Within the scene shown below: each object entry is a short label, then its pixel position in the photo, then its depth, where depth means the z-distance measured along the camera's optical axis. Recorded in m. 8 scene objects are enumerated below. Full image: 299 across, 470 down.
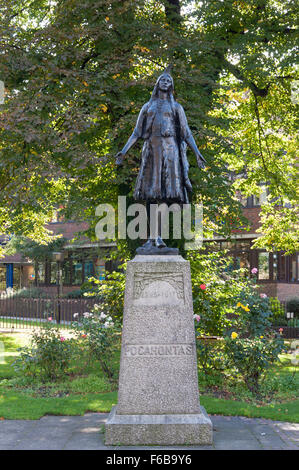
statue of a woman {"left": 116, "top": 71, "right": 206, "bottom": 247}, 7.23
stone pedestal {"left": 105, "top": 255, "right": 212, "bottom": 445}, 6.22
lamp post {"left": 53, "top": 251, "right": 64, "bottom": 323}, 29.63
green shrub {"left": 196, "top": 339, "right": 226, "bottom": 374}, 10.15
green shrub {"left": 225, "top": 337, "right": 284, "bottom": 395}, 9.50
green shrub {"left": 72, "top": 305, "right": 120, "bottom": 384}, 10.73
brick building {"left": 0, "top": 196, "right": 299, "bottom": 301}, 26.62
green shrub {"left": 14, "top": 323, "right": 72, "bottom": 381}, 10.66
